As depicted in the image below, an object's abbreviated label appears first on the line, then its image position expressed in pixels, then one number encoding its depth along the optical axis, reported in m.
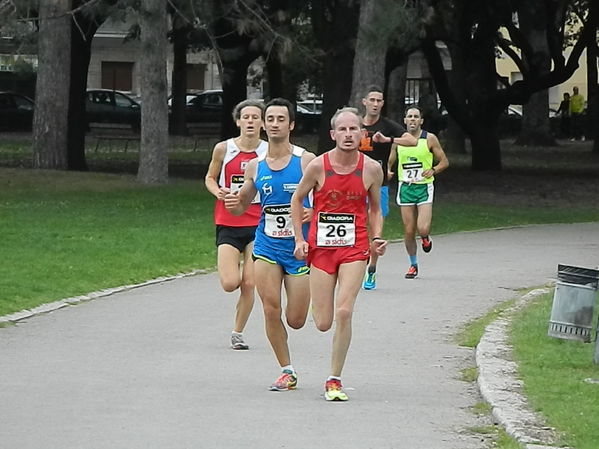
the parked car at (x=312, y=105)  65.96
